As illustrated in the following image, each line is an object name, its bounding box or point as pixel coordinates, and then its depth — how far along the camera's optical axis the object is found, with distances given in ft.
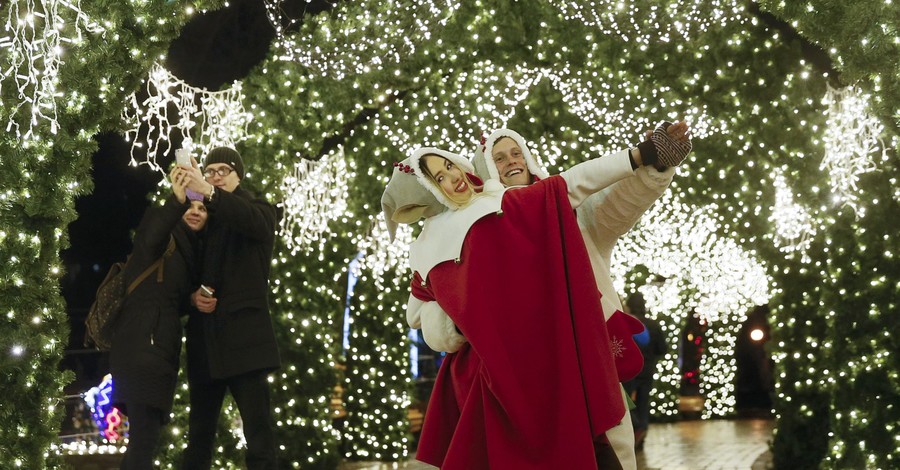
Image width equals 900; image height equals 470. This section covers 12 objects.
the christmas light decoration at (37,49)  15.15
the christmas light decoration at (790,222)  26.71
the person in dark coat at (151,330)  16.84
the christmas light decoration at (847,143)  24.40
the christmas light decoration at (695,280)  45.80
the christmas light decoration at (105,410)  29.60
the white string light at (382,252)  31.94
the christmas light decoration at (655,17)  26.91
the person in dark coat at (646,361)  34.99
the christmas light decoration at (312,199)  27.32
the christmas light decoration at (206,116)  24.16
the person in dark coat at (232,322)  17.62
